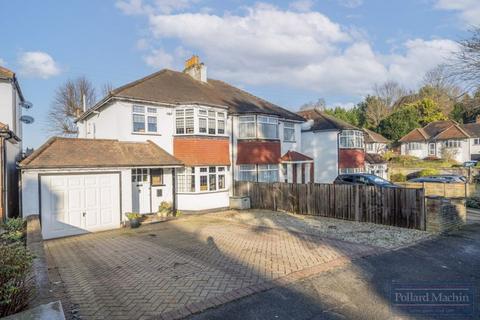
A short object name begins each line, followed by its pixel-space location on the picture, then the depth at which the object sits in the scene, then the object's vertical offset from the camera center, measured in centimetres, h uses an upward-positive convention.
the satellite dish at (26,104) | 1991 +377
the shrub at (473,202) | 1898 -279
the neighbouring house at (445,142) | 4741 +230
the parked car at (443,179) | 2576 -184
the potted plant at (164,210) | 1581 -241
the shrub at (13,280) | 387 -148
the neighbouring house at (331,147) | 2578 +97
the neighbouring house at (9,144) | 1096 +83
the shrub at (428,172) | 3309 -161
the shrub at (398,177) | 3465 -216
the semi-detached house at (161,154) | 1236 +38
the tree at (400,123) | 5222 +568
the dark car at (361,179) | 1967 -137
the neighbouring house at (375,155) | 3135 +33
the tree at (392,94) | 6566 +1325
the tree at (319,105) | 7398 +1321
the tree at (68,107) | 3850 +698
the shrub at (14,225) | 1012 -196
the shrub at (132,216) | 1351 -229
